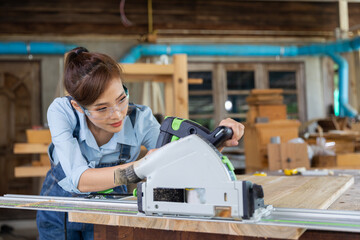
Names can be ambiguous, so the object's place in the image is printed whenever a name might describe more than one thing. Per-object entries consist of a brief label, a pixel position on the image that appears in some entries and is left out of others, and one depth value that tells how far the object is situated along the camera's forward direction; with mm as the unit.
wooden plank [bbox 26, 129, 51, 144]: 3186
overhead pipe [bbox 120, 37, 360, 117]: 5613
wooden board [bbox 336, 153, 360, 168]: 3226
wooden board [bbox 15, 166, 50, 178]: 3230
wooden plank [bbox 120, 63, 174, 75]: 2799
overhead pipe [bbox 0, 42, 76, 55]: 5426
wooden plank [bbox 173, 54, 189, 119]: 2918
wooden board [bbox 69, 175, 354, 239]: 904
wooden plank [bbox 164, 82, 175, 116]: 3236
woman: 1335
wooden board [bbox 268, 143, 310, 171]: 2984
